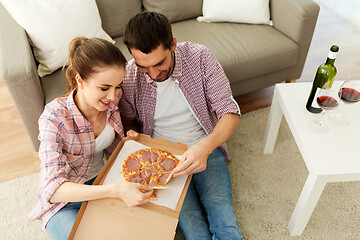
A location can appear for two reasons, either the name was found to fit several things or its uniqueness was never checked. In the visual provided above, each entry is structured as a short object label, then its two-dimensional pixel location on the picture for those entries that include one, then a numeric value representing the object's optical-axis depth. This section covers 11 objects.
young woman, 1.04
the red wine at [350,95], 1.35
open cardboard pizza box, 0.96
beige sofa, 1.67
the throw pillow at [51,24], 1.65
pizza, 1.13
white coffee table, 1.22
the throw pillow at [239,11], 2.04
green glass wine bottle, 1.35
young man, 1.26
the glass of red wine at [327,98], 1.32
